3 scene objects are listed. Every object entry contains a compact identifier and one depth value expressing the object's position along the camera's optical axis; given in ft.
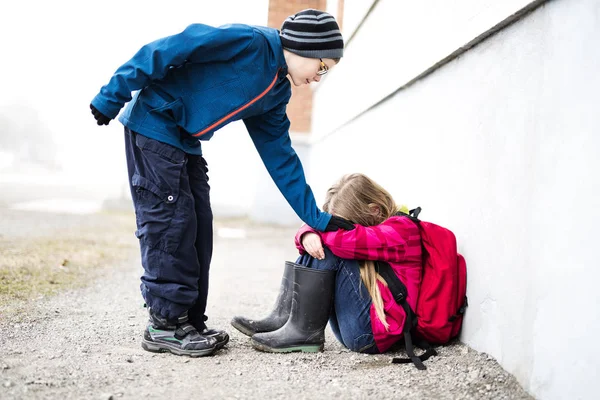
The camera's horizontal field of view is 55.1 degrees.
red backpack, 7.60
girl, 7.63
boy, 7.26
